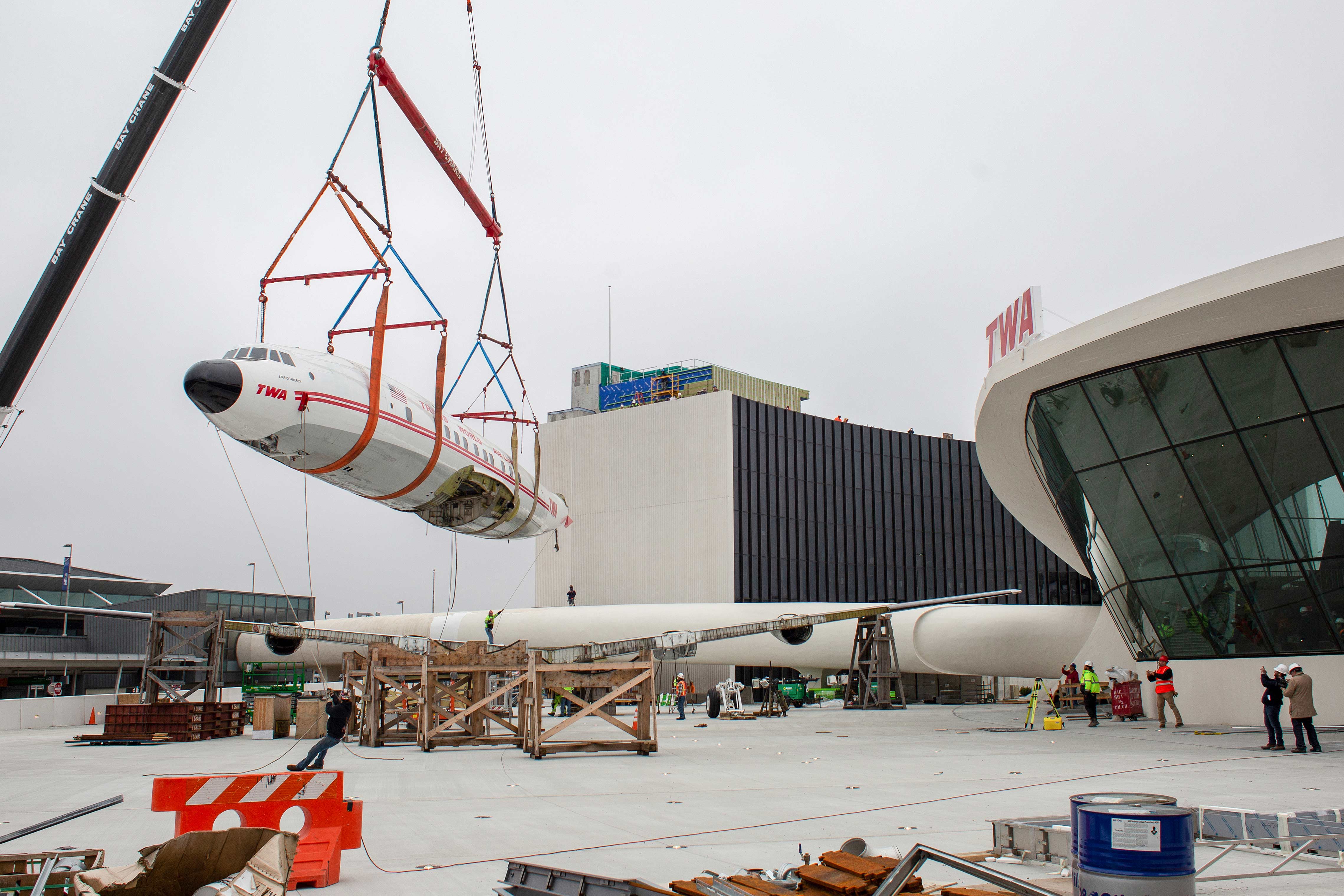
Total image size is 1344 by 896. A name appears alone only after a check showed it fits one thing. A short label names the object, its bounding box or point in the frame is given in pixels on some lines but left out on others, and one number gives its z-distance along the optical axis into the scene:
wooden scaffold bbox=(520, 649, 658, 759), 19.41
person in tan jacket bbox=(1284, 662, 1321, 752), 17.48
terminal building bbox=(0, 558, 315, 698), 58.16
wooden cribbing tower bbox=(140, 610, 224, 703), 29.81
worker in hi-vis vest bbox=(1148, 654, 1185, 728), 23.25
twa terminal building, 19.72
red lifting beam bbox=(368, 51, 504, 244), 18.20
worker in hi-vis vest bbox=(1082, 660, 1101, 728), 25.92
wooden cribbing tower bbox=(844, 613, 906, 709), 34.97
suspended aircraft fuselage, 16.41
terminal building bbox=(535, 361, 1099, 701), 59.53
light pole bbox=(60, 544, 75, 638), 56.47
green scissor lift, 35.03
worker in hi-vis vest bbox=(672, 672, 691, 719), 33.25
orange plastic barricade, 7.66
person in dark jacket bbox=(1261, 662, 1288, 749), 17.95
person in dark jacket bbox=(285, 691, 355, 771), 13.63
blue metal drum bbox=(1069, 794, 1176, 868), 5.70
